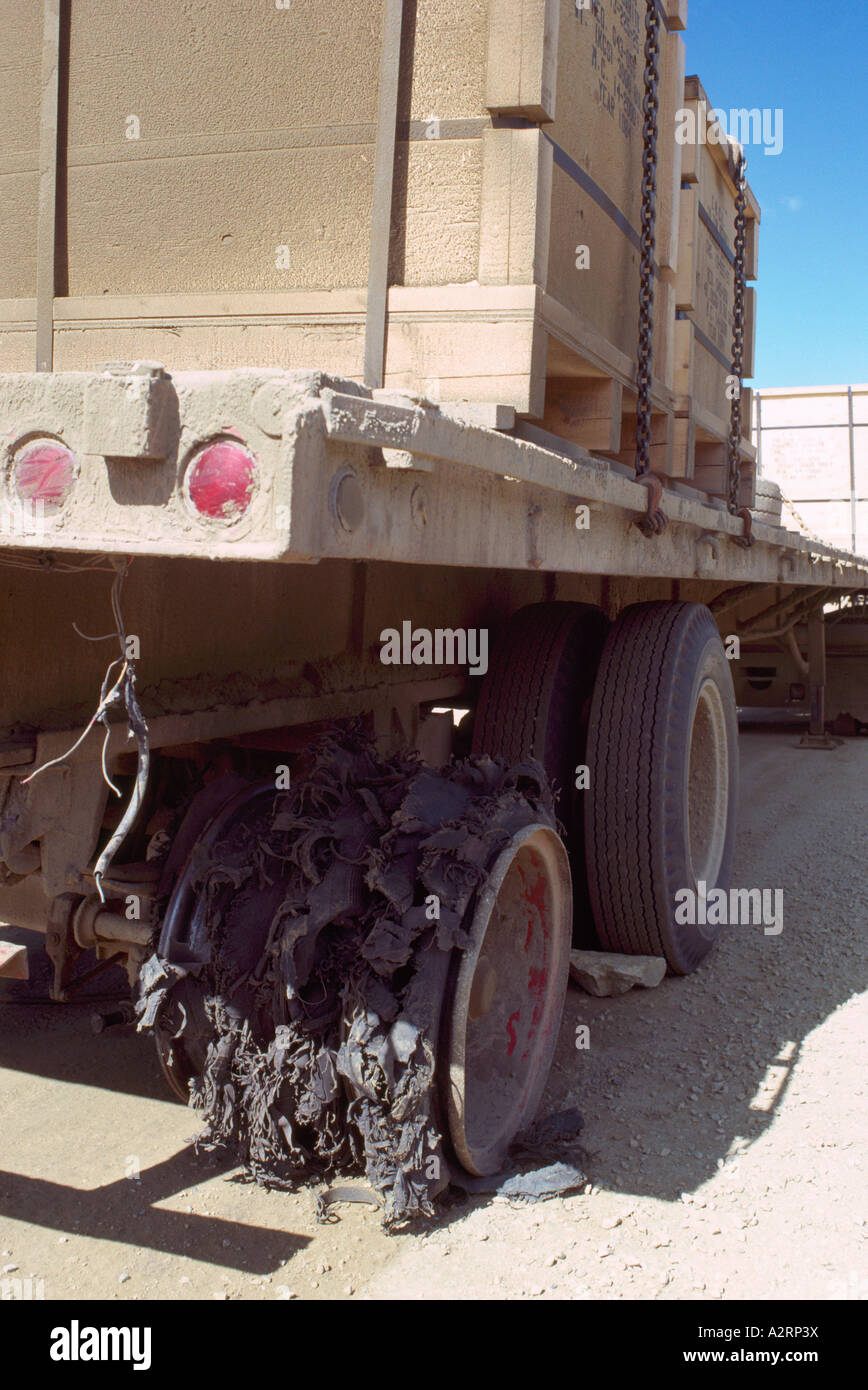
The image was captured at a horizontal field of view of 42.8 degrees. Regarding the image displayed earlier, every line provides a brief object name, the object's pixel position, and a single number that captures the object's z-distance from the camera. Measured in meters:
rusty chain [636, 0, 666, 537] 3.26
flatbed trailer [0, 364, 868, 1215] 1.68
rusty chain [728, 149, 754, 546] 4.66
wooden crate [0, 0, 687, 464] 2.57
